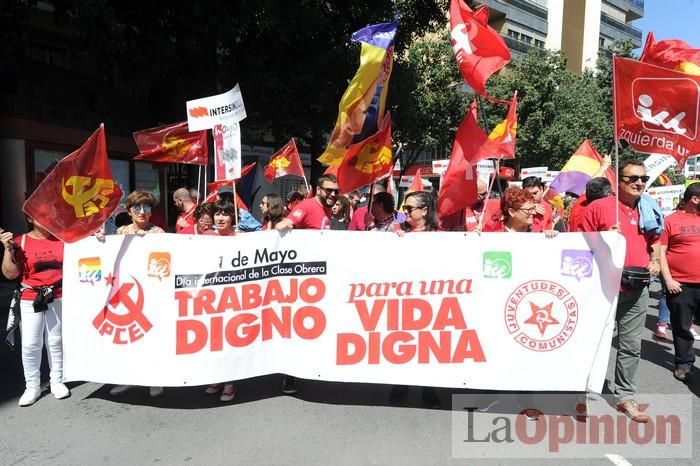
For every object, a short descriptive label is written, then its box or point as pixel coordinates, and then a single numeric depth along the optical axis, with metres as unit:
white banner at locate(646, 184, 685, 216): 11.32
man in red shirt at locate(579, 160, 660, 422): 3.87
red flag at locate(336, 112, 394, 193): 4.91
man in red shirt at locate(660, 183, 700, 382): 4.57
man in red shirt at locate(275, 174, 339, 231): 4.71
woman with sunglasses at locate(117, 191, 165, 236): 4.24
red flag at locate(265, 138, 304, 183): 8.93
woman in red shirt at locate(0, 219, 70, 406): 3.97
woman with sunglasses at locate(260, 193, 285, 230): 5.42
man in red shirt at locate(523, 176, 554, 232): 4.68
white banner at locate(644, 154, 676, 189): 6.64
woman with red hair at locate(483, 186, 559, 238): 3.82
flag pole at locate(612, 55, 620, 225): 3.76
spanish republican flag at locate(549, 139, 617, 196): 7.41
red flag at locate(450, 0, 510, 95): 4.53
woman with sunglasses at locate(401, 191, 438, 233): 3.97
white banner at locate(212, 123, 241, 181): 5.00
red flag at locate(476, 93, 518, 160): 4.31
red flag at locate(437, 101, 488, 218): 4.34
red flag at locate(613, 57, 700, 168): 3.70
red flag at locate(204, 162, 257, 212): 6.45
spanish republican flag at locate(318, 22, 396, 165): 4.76
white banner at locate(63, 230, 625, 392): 3.73
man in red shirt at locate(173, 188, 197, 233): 5.96
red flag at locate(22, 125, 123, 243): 3.77
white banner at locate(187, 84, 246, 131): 5.12
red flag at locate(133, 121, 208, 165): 5.87
